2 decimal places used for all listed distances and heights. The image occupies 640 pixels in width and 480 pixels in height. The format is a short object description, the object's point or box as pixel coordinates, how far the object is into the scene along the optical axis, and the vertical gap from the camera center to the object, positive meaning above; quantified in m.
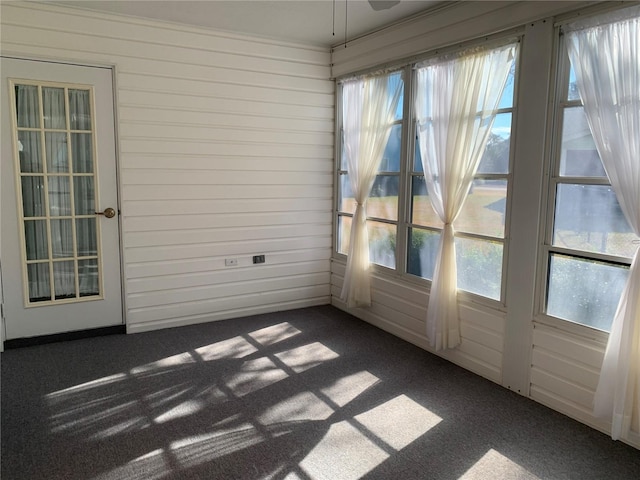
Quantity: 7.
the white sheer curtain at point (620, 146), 2.63 +0.22
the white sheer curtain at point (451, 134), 3.50 +0.37
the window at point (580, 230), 2.83 -0.27
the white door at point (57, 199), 3.97 -0.19
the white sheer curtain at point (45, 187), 4.00 -0.09
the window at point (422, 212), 3.50 -0.25
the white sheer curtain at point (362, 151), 4.55 +0.30
